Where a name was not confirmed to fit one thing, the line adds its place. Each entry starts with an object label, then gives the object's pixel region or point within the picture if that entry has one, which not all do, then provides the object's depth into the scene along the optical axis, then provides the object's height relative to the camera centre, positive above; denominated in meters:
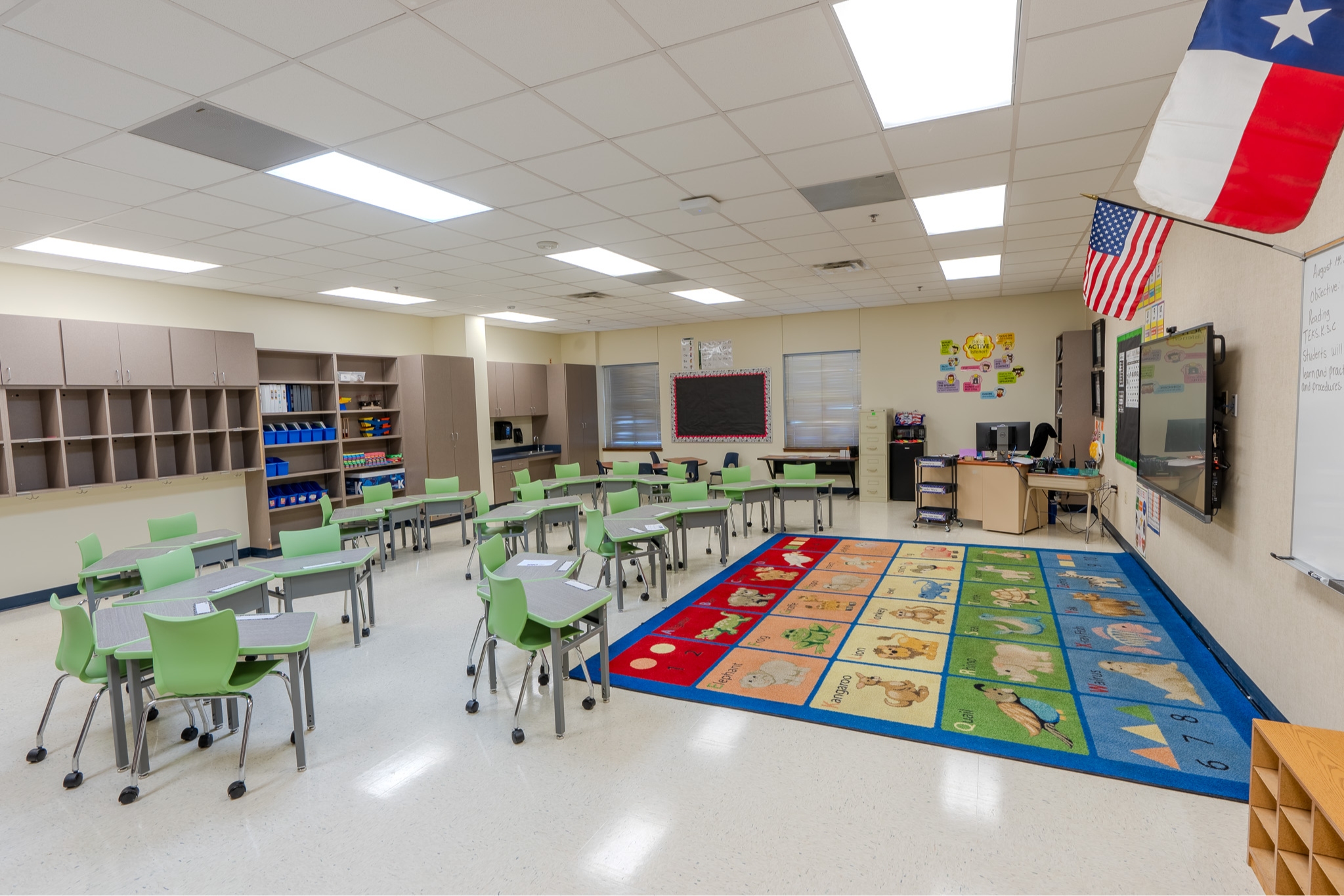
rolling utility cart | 8.12 -1.14
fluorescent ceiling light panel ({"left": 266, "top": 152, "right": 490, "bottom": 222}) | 3.79 +1.55
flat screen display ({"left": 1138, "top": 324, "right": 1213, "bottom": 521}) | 3.61 -0.13
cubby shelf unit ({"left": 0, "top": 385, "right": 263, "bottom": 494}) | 5.94 -0.10
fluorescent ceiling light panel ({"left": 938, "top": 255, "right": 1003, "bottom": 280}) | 6.99 +1.60
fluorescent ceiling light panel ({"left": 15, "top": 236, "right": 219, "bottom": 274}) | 5.20 +1.52
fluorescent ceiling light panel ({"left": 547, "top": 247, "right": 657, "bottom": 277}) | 6.18 +1.59
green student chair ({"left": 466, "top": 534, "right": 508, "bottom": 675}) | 4.03 -0.95
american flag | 3.66 +0.91
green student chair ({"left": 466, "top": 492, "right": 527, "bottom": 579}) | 6.51 -1.19
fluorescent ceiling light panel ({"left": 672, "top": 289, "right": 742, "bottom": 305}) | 8.57 +1.63
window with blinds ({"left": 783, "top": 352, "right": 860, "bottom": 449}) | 10.90 +0.13
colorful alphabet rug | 3.13 -1.68
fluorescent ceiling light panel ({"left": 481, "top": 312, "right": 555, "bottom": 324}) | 9.97 +1.62
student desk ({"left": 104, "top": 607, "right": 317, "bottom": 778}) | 3.06 -1.11
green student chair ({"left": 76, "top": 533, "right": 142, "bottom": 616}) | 4.60 -1.18
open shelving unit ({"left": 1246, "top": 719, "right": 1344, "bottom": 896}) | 1.77 -1.29
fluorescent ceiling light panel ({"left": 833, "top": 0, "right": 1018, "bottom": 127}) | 2.49 +1.56
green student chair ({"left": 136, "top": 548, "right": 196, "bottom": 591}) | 4.10 -0.98
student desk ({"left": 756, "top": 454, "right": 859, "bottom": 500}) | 10.66 -0.91
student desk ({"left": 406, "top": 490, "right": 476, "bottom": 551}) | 7.27 -1.02
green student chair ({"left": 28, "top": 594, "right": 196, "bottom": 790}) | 3.12 -1.18
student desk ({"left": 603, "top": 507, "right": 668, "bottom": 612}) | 5.26 -1.03
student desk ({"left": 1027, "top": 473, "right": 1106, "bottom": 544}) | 7.05 -0.95
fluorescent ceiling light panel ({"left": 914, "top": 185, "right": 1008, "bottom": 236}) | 4.73 +1.57
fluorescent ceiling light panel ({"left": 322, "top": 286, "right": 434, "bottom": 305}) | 7.55 +1.57
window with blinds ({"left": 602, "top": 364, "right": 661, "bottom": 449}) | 12.47 +0.12
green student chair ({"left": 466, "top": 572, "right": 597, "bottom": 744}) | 3.40 -1.18
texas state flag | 1.52 +0.73
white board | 2.41 -0.12
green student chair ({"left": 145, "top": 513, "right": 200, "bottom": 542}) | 5.57 -0.93
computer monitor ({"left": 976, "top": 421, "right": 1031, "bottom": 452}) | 8.94 -0.50
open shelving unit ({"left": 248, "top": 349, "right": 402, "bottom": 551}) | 7.73 -0.06
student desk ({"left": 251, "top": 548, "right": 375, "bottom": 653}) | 4.38 -1.09
